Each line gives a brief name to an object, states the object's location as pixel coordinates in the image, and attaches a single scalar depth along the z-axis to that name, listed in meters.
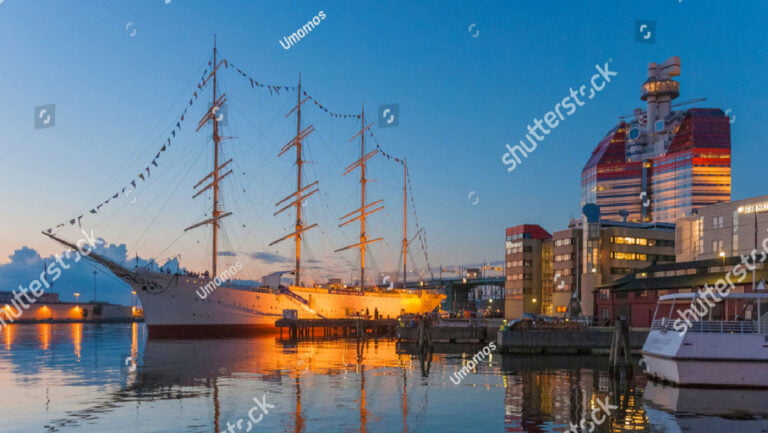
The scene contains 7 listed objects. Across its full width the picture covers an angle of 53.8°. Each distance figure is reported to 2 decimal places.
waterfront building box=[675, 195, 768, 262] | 97.75
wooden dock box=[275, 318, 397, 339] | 89.75
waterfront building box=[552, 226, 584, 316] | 134.38
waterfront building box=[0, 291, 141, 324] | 185.25
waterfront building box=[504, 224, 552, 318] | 148.38
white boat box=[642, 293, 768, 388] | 35.12
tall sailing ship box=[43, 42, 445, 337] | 90.00
